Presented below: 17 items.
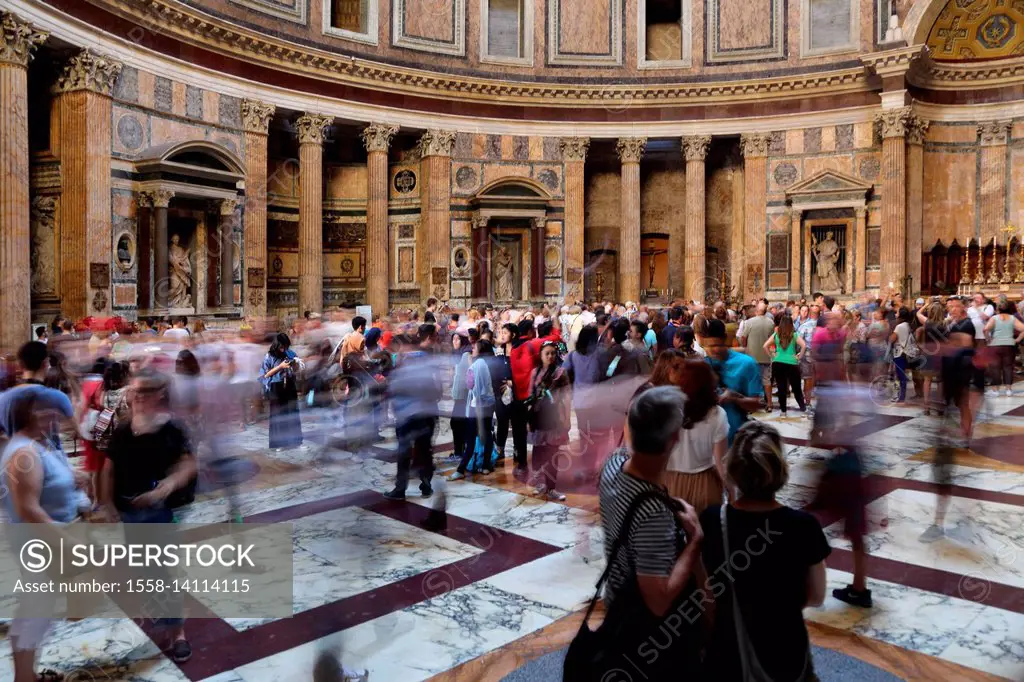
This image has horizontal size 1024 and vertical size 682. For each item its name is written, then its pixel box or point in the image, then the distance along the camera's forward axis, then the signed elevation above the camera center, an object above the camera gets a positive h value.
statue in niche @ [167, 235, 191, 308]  19.81 +0.93
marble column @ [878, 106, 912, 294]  23.81 +3.61
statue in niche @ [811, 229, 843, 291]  25.36 +1.55
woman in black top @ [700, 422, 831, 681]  2.91 -0.99
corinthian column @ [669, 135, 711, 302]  26.44 +3.13
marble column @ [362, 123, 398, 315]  24.80 +3.18
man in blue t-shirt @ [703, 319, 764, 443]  5.49 -0.46
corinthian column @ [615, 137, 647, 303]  26.77 +3.23
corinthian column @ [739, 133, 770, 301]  26.16 +3.58
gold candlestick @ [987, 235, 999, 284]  21.47 +1.16
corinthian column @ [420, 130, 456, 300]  25.41 +3.35
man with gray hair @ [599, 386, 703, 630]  2.96 -0.77
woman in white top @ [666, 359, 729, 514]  4.70 -0.80
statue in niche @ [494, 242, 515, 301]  26.47 +1.23
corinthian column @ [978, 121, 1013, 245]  24.84 +4.26
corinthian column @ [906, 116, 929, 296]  24.43 +3.73
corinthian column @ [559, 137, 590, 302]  26.69 +3.35
